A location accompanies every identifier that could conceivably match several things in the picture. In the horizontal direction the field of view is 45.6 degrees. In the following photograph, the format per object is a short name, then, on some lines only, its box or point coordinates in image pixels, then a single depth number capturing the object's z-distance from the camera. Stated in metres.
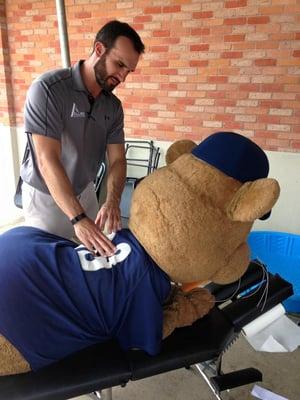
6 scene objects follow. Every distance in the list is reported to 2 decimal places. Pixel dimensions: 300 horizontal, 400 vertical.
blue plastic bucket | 2.43
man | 1.32
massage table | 1.01
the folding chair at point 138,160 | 2.97
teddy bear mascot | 0.98
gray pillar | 2.03
